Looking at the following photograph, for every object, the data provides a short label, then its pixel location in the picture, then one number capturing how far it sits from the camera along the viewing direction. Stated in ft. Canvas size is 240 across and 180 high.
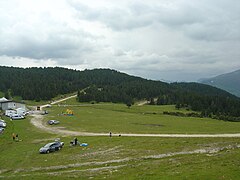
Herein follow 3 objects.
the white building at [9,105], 454.81
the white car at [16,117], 335.49
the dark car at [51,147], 158.81
